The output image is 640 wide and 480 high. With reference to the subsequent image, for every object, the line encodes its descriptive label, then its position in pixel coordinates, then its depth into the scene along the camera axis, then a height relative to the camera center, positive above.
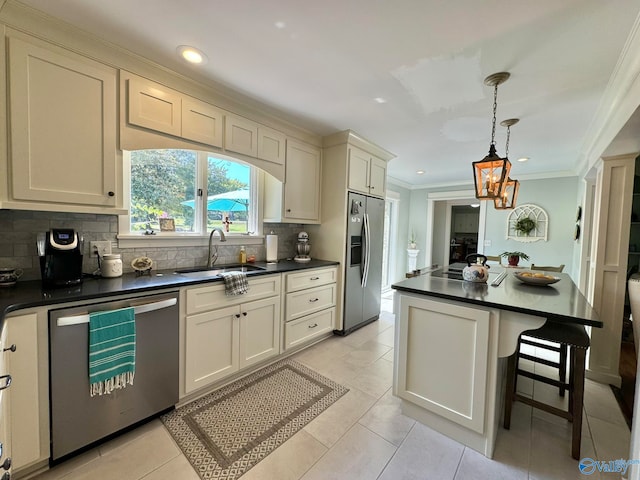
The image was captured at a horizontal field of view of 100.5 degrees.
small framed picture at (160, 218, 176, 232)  2.31 +0.01
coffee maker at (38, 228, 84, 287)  1.55 -0.20
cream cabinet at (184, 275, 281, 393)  1.92 -0.83
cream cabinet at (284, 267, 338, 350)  2.67 -0.82
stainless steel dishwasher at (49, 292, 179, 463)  1.38 -0.89
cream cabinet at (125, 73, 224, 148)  1.84 +0.86
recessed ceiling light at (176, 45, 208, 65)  1.74 +1.16
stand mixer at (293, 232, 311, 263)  3.31 -0.22
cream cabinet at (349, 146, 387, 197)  3.26 +0.77
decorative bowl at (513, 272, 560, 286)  2.04 -0.34
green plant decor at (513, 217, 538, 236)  4.82 +0.19
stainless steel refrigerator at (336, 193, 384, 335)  3.30 -0.39
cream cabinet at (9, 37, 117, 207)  1.45 +0.58
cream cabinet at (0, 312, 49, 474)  1.25 -0.82
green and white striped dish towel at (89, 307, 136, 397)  1.45 -0.71
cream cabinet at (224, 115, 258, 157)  2.37 +0.85
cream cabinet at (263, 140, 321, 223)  2.95 +0.46
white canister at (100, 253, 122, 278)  1.86 -0.29
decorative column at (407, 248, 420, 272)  6.11 -0.57
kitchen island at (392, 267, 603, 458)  1.52 -0.69
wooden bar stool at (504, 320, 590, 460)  1.56 -0.91
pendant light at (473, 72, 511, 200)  1.96 +0.50
